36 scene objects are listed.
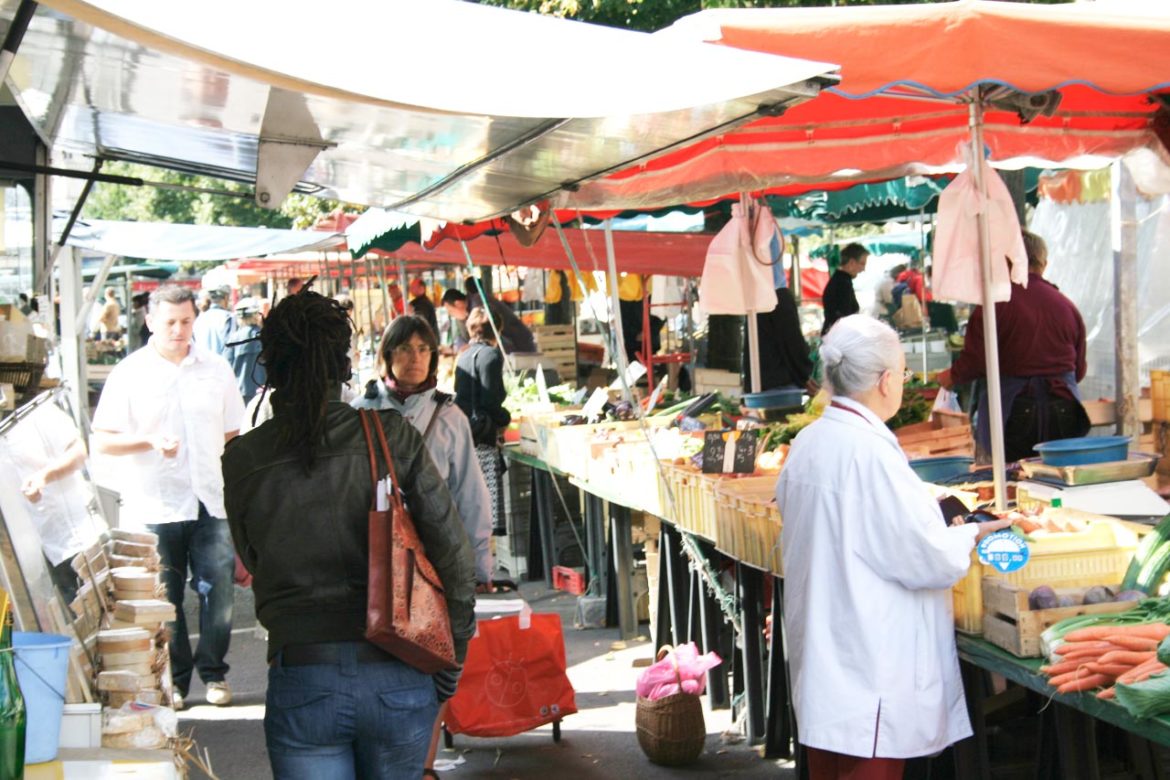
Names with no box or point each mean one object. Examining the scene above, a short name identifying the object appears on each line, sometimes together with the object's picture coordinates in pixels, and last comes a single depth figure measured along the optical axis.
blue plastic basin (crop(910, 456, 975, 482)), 6.54
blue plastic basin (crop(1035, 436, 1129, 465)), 5.74
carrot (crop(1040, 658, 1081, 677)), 3.75
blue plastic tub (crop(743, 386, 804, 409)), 8.53
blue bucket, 3.03
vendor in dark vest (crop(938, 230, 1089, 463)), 7.87
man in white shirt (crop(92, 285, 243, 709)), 7.14
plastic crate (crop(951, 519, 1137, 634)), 4.25
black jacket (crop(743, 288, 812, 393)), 11.81
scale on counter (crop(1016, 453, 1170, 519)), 5.47
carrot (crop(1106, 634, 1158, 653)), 3.64
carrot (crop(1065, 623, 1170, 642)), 3.70
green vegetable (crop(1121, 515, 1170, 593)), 4.14
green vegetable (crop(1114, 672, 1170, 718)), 3.38
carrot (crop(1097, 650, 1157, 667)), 3.57
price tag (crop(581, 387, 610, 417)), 10.39
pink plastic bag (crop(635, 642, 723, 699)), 6.19
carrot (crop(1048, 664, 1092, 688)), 3.69
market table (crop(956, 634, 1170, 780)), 3.59
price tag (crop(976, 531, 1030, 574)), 4.09
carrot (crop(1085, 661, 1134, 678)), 3.59
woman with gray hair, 3.87
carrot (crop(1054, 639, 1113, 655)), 3.69
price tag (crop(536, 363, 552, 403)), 11.97
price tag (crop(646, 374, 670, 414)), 10.24
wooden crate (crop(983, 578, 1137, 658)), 4.05
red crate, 9.92
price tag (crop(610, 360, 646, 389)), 10.18
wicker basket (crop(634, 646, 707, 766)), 6.14
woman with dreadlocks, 3.46
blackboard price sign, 6.72
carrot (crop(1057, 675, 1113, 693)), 3.65
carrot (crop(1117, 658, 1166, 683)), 3.47
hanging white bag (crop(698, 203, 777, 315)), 8.42
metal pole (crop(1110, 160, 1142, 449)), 8.82
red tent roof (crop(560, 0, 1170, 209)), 4.95
